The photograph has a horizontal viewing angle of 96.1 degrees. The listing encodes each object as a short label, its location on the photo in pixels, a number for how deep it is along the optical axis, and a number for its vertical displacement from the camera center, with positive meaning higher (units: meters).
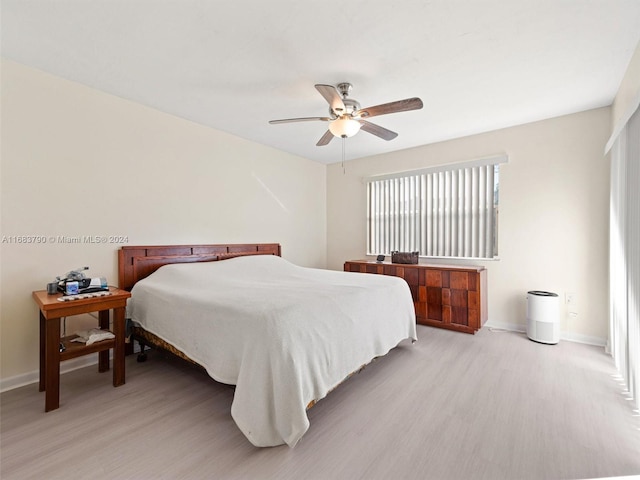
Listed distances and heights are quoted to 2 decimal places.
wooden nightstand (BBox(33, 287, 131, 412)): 1.96 -0.74
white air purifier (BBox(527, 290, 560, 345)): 3.12 -0.85
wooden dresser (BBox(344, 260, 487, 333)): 3.48 -0.68
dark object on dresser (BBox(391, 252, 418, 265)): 4.12 -0.24
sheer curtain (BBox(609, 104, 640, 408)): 1.96 -0.11
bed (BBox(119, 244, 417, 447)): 1.62 -0.59
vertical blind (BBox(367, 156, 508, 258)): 3.83 +0.45
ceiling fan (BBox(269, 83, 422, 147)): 2.20 +1.08
